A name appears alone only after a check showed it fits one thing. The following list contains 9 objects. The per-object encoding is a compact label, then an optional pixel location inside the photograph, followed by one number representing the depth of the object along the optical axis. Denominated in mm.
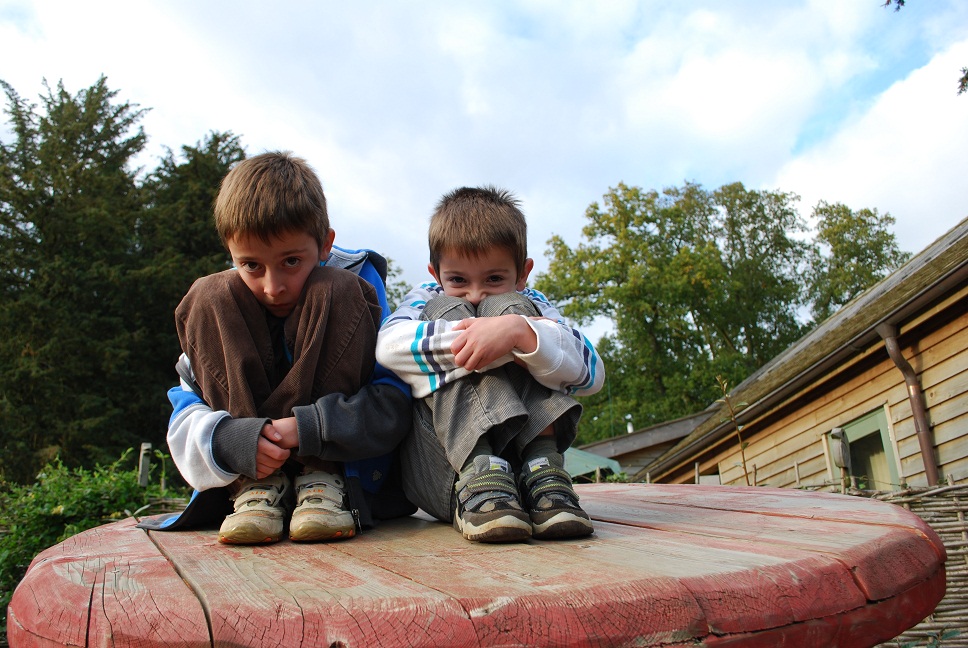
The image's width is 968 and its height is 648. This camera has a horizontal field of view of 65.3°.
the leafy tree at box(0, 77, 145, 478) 17219
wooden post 5336
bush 4562
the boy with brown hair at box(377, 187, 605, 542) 1395
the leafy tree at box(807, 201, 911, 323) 26625
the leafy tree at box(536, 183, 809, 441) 25703
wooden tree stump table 780
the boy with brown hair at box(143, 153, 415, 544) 1515
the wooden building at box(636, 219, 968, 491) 5973
